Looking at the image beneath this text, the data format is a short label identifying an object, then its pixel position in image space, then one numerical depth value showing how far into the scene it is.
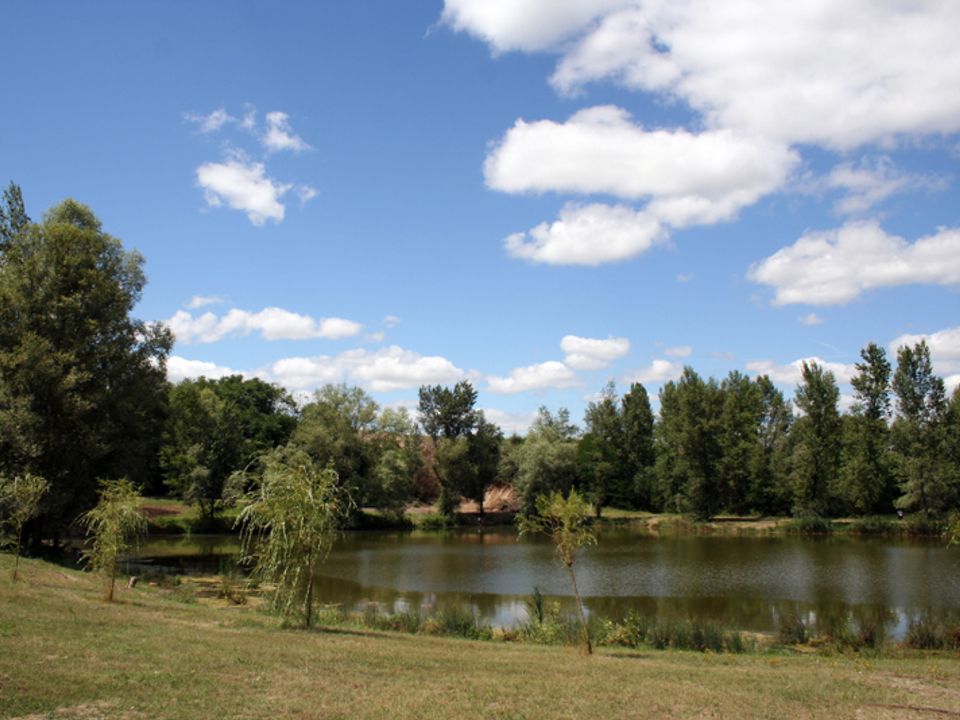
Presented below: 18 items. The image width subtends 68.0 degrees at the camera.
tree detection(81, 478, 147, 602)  19.97
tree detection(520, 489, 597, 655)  16.50
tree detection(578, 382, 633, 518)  83.38
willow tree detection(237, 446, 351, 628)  17.06
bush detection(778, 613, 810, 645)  20.92
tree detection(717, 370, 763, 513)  75.06
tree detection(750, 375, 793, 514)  72.69
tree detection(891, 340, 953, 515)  60.09
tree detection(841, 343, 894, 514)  65.25
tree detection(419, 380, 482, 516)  84.12
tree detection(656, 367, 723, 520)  75.94
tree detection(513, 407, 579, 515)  76.44
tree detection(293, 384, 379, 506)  66.50
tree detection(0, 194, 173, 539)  31.48
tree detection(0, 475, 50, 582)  22.19
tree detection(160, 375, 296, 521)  60.03
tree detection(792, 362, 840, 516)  67.56
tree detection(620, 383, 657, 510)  85.44
